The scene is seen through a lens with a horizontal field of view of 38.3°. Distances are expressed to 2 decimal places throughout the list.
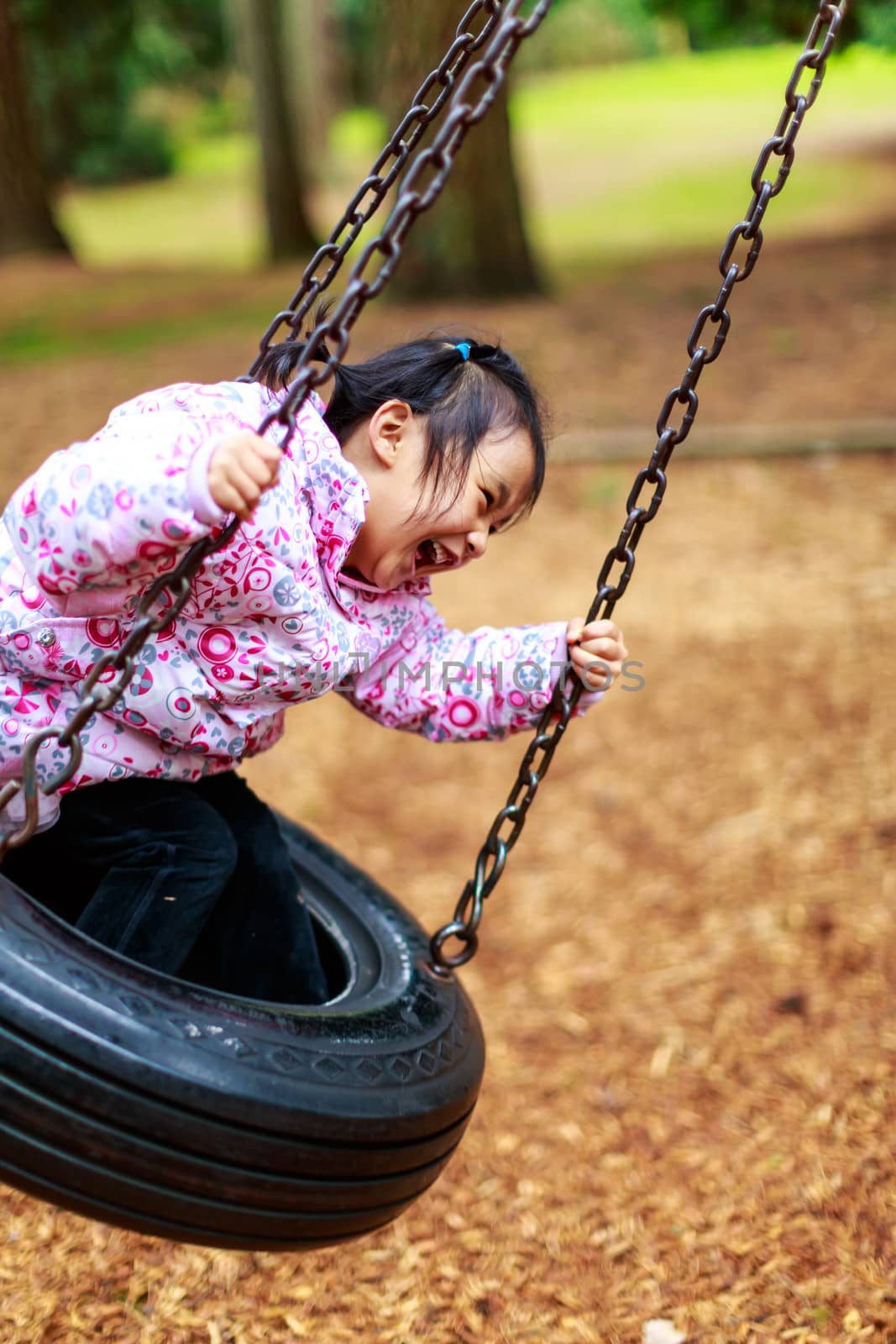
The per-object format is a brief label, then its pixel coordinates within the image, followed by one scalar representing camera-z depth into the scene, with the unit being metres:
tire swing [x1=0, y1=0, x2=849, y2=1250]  1.49
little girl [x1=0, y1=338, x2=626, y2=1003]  1.74
